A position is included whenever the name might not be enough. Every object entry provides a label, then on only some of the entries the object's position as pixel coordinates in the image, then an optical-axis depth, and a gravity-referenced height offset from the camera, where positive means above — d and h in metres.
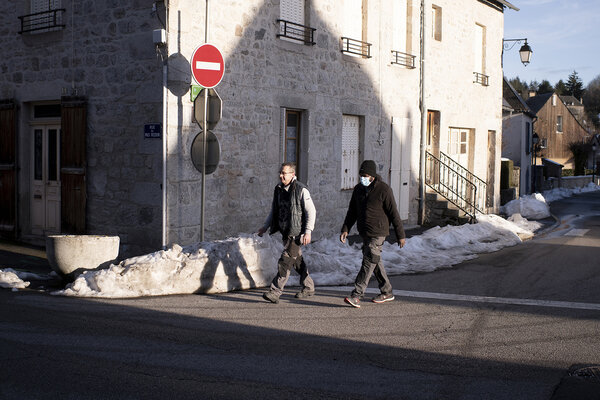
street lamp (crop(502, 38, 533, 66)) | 24.08 +4.33
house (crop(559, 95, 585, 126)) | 81.62 +8.31
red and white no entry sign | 9.59 +1.48
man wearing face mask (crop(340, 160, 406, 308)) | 7.91 -0.66
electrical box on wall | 10.24 +2.00
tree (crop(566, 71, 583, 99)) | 99.14 +12.98
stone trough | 8.45 -1.13
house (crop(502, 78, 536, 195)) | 34.25 +2.02
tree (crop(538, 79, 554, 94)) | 94.25 +12.53
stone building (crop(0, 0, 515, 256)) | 10.65 +1.06
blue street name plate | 10.49 +0.57
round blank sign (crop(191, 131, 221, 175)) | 10.18 +0.22
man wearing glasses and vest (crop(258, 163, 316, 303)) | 7.97 -0.64
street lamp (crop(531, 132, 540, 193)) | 35.25 +1.65
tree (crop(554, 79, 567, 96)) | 98.69 +12.62
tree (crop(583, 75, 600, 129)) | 86.27 +9.33
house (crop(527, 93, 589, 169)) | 53.17 +3.79
